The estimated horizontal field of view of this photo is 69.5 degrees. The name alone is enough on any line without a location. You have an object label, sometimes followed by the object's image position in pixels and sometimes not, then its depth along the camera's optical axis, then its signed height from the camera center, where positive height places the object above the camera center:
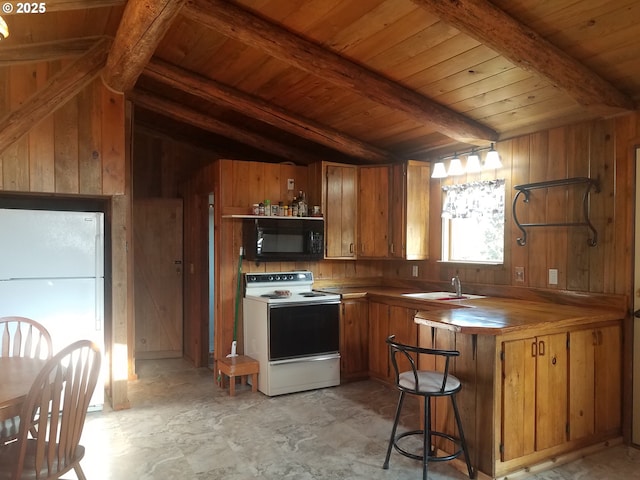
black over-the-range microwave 4.32 -0.05
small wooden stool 4.00 -1.19
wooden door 5.37 -0.51
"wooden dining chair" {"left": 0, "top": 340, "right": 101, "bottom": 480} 1.79 -0.78
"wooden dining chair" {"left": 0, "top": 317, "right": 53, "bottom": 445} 2.60 -0.62
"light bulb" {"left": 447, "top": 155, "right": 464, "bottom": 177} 4.09 +0.58
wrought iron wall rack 3.26 +0.32
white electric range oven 3.99 -0.92
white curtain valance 3.92 +0.29
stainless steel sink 3.95 -0.55
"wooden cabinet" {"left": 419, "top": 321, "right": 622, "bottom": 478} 2.57 -0.96
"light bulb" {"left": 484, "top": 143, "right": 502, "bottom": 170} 3.73 +0.59
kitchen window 3.96 +0.10
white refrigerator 3.33 -0.28
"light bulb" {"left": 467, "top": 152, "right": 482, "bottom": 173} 4.00 +0.61
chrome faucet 3.92 -0.44
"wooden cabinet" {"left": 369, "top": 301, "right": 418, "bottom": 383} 4.04 -0.90
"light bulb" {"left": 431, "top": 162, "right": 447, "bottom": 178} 4.16 +0.56
